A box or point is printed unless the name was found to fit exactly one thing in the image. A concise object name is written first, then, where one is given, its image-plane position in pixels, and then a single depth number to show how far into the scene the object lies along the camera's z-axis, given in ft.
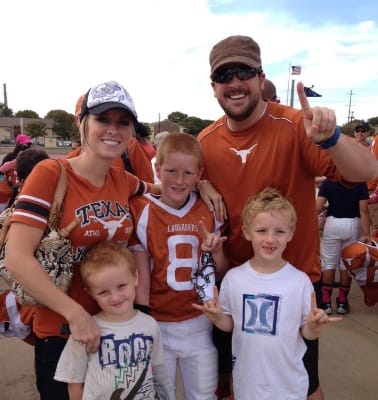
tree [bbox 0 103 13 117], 275.47
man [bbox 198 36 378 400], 7.38
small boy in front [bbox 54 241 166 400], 5.93
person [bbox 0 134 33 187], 16.88
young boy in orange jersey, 7.19
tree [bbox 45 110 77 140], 239.91
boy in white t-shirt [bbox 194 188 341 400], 6.64
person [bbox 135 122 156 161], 12.01
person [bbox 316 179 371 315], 15.35
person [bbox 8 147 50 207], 12.12
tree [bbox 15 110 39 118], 286.66
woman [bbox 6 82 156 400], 5.56
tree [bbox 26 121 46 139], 208.64
